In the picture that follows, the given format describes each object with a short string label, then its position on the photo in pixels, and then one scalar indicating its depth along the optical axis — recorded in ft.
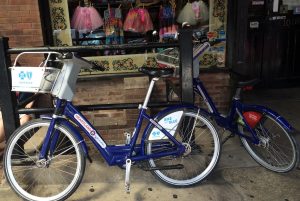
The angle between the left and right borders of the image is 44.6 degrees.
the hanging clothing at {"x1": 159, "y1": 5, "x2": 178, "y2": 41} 16.34
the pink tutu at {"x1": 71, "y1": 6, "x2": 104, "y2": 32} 15.92
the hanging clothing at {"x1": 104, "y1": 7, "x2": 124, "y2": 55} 16.22
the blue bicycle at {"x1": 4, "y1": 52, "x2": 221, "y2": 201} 9.51
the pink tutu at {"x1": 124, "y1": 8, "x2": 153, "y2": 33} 16.19
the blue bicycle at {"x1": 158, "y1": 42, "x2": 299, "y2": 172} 11.07
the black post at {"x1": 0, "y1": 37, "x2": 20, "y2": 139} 10.28
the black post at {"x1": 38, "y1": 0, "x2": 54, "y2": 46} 15.24
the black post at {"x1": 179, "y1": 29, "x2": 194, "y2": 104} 10.62
